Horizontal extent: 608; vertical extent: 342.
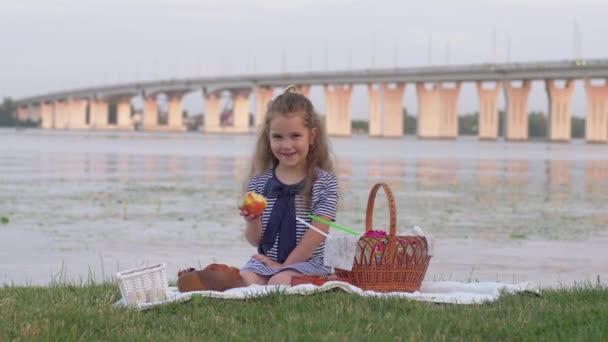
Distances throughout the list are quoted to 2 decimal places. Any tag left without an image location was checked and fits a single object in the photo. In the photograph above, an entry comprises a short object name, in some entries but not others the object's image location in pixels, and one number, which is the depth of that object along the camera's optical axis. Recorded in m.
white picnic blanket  5.23
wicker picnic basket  5.61
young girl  5.90
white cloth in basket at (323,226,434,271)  5.62
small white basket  5.17
